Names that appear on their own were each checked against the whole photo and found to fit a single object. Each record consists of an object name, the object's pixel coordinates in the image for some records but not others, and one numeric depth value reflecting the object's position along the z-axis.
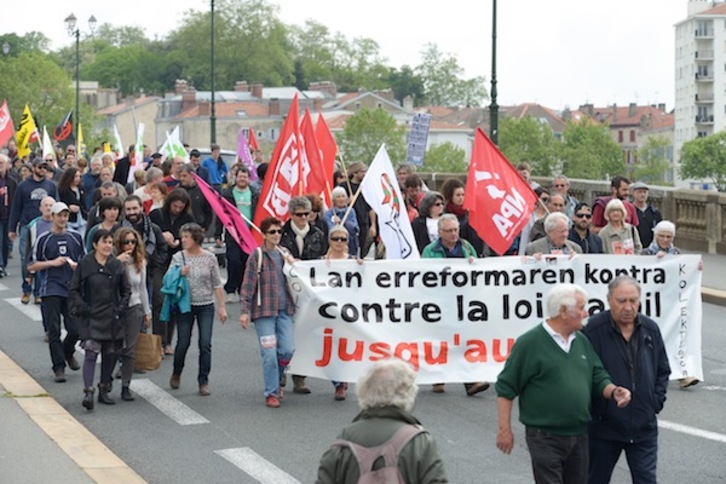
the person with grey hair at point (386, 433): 5.65
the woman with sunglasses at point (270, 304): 12.13
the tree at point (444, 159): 151.00
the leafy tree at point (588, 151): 168.12
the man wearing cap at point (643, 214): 16.67
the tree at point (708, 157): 168.75
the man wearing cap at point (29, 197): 19.77
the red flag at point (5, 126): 33.50
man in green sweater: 7.62
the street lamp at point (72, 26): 68.94
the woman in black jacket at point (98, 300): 12.06
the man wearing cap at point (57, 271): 13.41
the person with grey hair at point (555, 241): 12.41
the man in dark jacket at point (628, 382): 7.85
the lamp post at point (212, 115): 49.44
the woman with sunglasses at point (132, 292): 12.33
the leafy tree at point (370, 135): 147.62
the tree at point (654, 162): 180.12
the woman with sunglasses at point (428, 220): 14.76
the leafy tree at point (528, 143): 164.25
